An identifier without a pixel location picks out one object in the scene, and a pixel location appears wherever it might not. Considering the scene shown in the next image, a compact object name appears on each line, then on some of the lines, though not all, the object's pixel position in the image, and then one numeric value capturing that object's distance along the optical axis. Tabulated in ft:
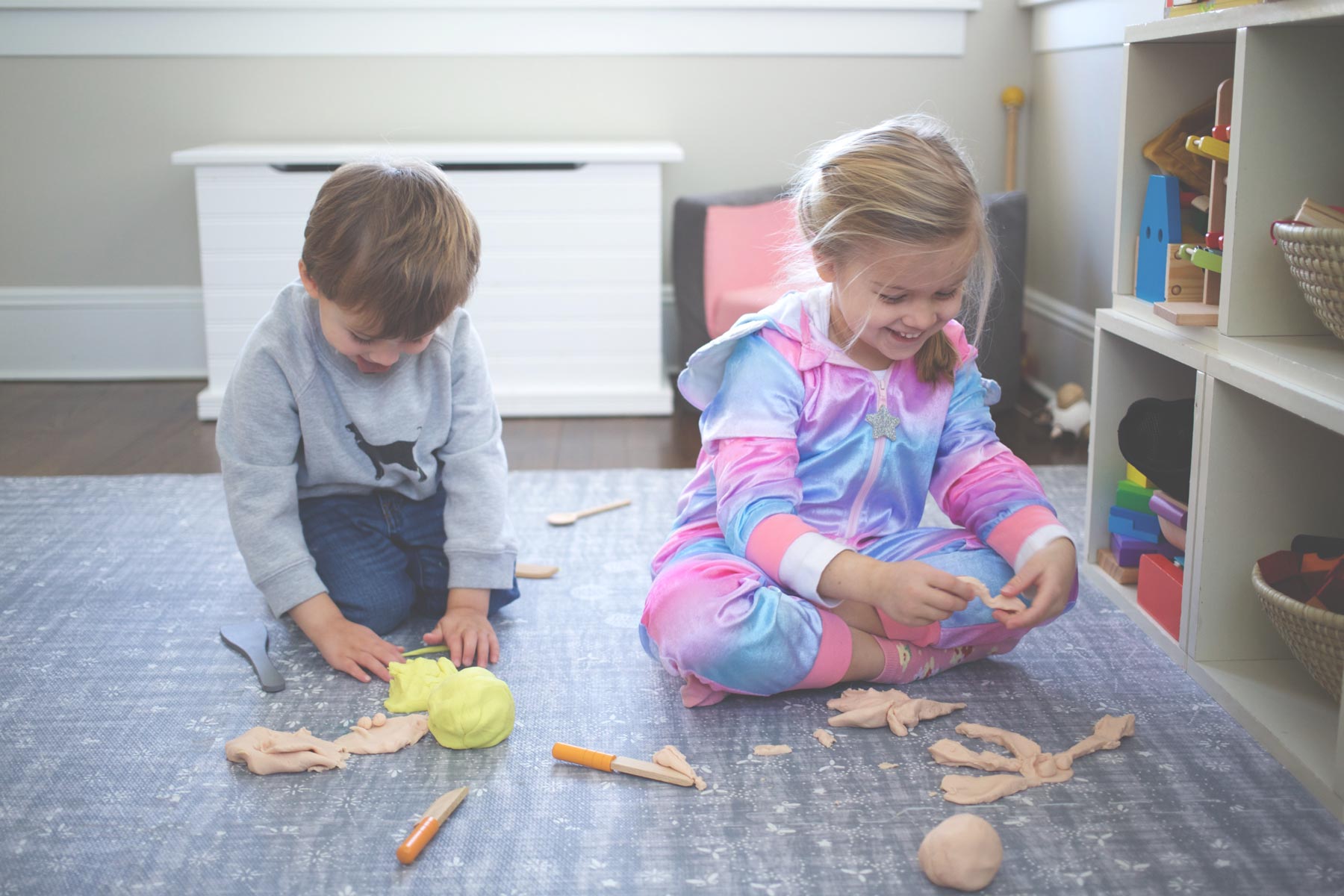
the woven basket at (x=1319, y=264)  2.95
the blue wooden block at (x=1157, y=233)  4.00
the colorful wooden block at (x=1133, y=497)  4.18
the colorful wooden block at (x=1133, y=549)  4.18
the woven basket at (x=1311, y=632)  2.96
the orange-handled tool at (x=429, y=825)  2.70
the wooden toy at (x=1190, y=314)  3.62
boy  3.49
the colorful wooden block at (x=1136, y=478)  4.19
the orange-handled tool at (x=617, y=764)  3.02
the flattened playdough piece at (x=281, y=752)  3.10
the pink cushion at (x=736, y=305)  6.81
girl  3.31
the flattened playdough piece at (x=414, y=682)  3.43
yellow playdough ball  3.17
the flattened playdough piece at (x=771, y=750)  3.17
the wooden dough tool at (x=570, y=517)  5.16
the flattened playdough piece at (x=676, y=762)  3.03
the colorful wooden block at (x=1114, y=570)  4.23
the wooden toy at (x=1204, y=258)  3.66
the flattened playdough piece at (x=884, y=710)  3.31
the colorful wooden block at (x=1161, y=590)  3.80
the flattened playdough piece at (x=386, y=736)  3.22
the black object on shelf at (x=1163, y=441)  3.80
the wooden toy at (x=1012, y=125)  8.11
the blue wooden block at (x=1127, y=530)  4.19
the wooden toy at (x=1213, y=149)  3.58
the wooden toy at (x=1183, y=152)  4.07
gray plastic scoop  3.60
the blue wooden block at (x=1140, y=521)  4.18
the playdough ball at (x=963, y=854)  2.56
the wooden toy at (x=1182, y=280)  3.94
